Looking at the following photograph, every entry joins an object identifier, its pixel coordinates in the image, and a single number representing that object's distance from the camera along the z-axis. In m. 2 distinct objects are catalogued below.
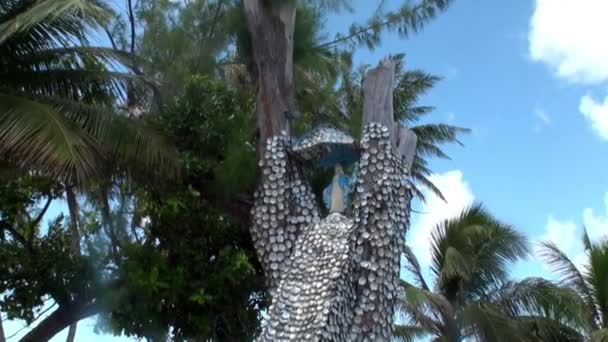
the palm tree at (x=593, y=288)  12.19
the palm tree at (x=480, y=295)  11.84
